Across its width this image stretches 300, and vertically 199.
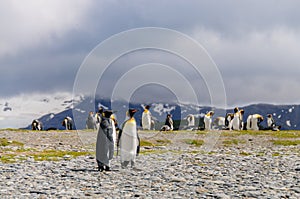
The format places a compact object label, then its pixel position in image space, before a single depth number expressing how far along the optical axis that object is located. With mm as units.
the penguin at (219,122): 47438
